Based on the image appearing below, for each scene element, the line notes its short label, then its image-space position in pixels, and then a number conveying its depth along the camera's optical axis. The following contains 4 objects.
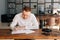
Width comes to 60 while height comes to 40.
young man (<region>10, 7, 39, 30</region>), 1.98
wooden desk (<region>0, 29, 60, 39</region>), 1.51
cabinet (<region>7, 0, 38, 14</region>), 4.57
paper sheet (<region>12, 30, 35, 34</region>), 1.67
